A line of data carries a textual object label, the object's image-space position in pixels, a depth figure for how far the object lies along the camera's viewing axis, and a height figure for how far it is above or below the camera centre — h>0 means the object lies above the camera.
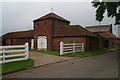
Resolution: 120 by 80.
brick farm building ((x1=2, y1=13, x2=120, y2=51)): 20.19 +1.24
